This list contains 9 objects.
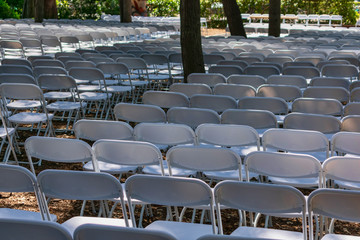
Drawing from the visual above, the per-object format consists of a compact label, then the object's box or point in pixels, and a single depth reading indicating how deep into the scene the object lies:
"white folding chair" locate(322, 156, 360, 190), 3.53
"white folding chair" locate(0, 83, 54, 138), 6.19
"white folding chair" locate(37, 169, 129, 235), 3.23
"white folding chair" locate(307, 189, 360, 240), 2.90
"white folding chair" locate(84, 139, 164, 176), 3.97
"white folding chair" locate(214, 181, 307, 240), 3.01
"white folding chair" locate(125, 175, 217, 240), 3.15
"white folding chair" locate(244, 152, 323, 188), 3.59
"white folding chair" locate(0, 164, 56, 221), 3.34
